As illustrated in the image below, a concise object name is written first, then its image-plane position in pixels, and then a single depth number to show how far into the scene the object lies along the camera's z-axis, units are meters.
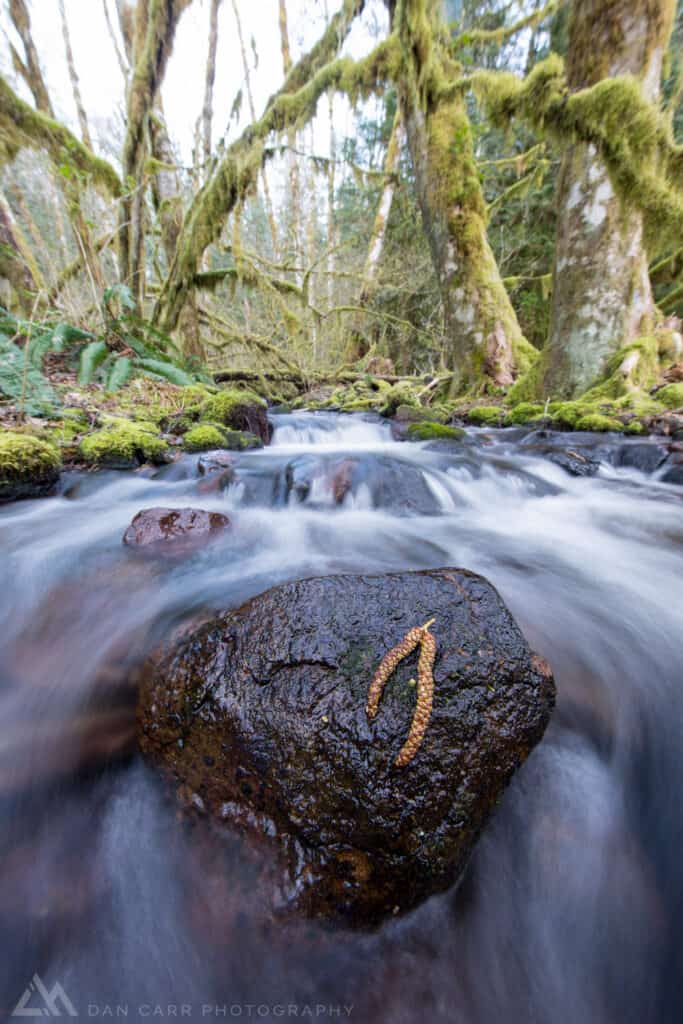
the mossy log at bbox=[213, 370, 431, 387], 9.47
